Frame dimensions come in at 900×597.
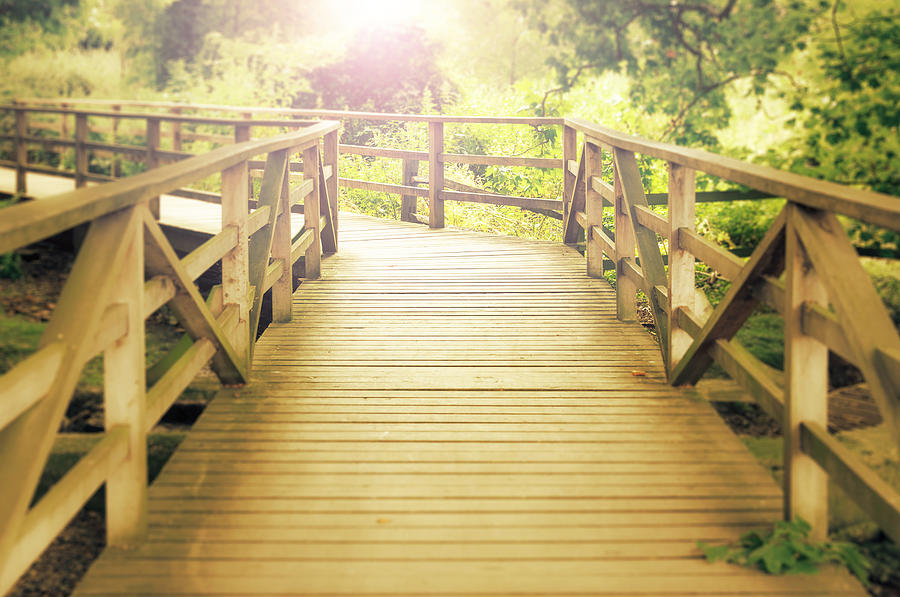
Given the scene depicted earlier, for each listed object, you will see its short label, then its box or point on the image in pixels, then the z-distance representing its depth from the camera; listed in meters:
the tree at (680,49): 8.20
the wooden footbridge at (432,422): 1.82
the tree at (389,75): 15.08
